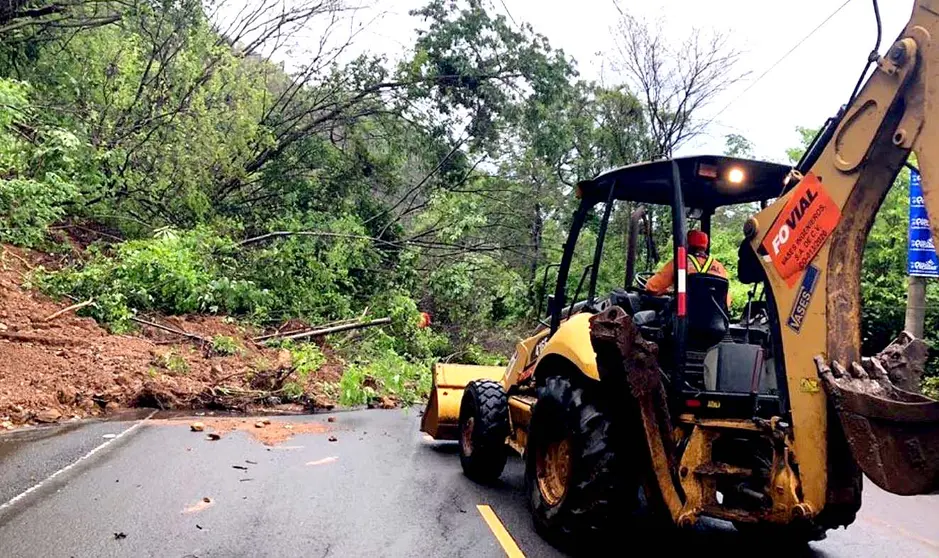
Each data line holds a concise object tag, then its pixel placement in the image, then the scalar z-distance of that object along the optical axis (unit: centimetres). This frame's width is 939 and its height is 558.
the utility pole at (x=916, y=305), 821
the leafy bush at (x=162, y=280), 1354
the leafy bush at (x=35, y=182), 1265
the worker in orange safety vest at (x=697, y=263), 511
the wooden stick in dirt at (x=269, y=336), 1488
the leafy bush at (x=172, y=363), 1156
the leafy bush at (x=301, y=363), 1186
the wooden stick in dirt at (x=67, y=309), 1207
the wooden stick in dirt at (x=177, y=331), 1342
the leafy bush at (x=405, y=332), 1762
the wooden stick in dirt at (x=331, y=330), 1577
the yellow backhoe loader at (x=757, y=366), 325
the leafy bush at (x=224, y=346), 1310
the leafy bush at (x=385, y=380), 1277
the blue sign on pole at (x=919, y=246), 748
